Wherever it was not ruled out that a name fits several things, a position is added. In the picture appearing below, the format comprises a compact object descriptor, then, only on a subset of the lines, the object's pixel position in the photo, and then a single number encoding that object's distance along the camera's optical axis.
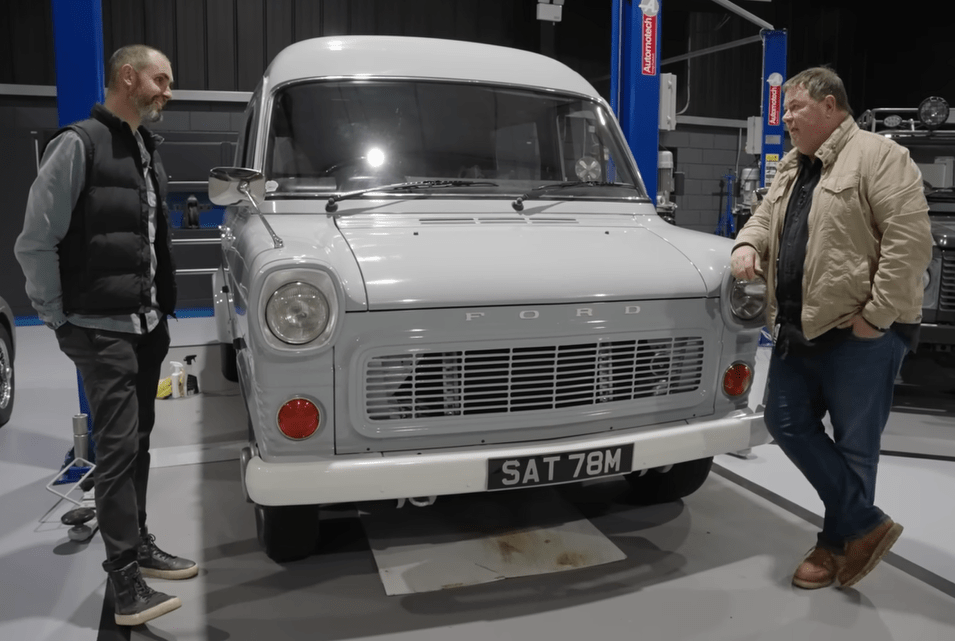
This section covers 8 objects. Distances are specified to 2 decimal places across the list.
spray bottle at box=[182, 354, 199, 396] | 5.68
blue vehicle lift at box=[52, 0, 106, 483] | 3.70
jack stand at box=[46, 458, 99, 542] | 3.26
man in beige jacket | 2.54
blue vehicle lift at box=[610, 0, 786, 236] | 5.61
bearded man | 2.42
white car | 2.43
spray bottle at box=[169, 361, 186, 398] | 5.52
